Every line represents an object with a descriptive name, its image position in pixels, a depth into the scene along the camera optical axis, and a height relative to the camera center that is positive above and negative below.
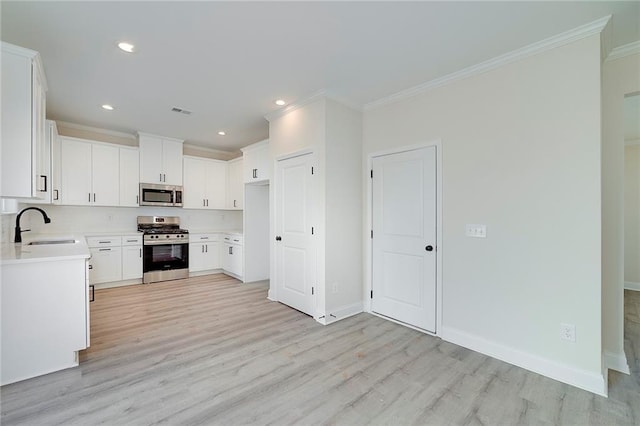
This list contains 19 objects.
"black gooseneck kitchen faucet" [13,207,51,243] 3.42 -0.27
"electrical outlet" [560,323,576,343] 2.24 -0.96
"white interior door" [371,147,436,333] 3.15 -0.29
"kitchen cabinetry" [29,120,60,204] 4.08 +0.74
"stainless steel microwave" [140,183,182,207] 5.28 +0.33
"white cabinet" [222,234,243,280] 5.48 -0.86
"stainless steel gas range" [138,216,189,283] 5.20 -0.72
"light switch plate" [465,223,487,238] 2.74 -0.17
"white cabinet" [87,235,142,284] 4.72 -0.80
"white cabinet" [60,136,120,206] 4.64 +0.68
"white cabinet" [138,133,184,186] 5.28 +1.02
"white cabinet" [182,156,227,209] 5.83 +0.62
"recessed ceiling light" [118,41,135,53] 2.47 +1.47
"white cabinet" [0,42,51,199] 2.24 +0.73
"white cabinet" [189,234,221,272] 5.71 -0.83
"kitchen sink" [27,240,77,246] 3.49 -0.39
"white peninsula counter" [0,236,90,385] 2.20 -0.82
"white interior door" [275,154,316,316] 3.67 -0.30
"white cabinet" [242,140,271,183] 4.85 +0.90
